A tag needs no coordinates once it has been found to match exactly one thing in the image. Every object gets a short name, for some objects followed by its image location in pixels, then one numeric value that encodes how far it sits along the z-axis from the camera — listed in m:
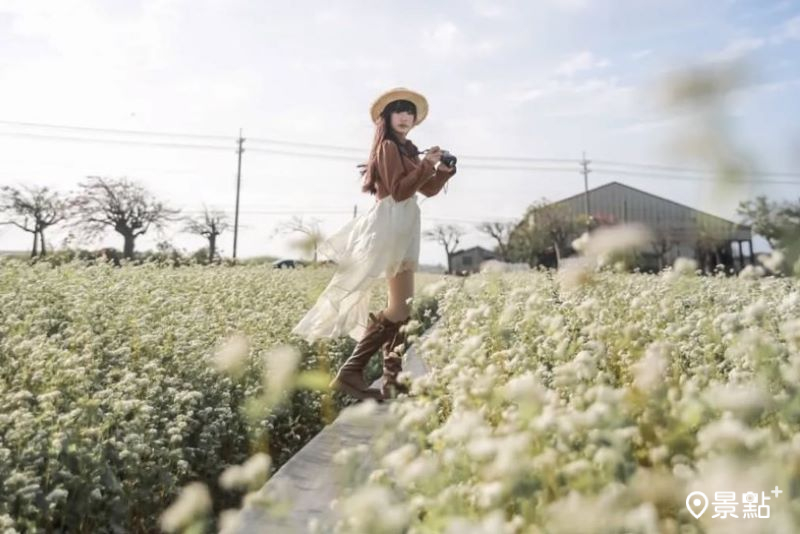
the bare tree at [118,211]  45.38
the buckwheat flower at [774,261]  2.61
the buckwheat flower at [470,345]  2.57
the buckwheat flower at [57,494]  2.41
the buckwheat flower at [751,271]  3.63
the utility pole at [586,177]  52.12
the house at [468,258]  78.00
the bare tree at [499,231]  62.32
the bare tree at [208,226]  49.37
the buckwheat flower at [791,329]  2.40
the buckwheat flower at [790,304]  3.90
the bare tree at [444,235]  72.19
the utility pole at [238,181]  42.78
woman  4.72
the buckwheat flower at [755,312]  2.91
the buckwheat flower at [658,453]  1.94
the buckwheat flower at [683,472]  1.79
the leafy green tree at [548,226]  49.84
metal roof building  53.12
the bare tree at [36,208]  41.97
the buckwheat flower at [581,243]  2.99
